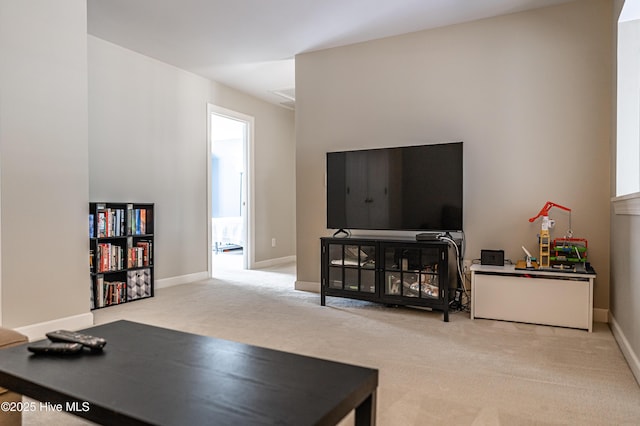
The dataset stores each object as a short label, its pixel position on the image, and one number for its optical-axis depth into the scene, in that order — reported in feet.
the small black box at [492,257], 10.64
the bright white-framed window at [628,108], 9.28
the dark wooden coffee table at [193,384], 3.20
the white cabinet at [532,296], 9.62
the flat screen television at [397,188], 11.23
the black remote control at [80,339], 4.54
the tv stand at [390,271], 10.73
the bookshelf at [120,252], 12.01
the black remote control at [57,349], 4.38
